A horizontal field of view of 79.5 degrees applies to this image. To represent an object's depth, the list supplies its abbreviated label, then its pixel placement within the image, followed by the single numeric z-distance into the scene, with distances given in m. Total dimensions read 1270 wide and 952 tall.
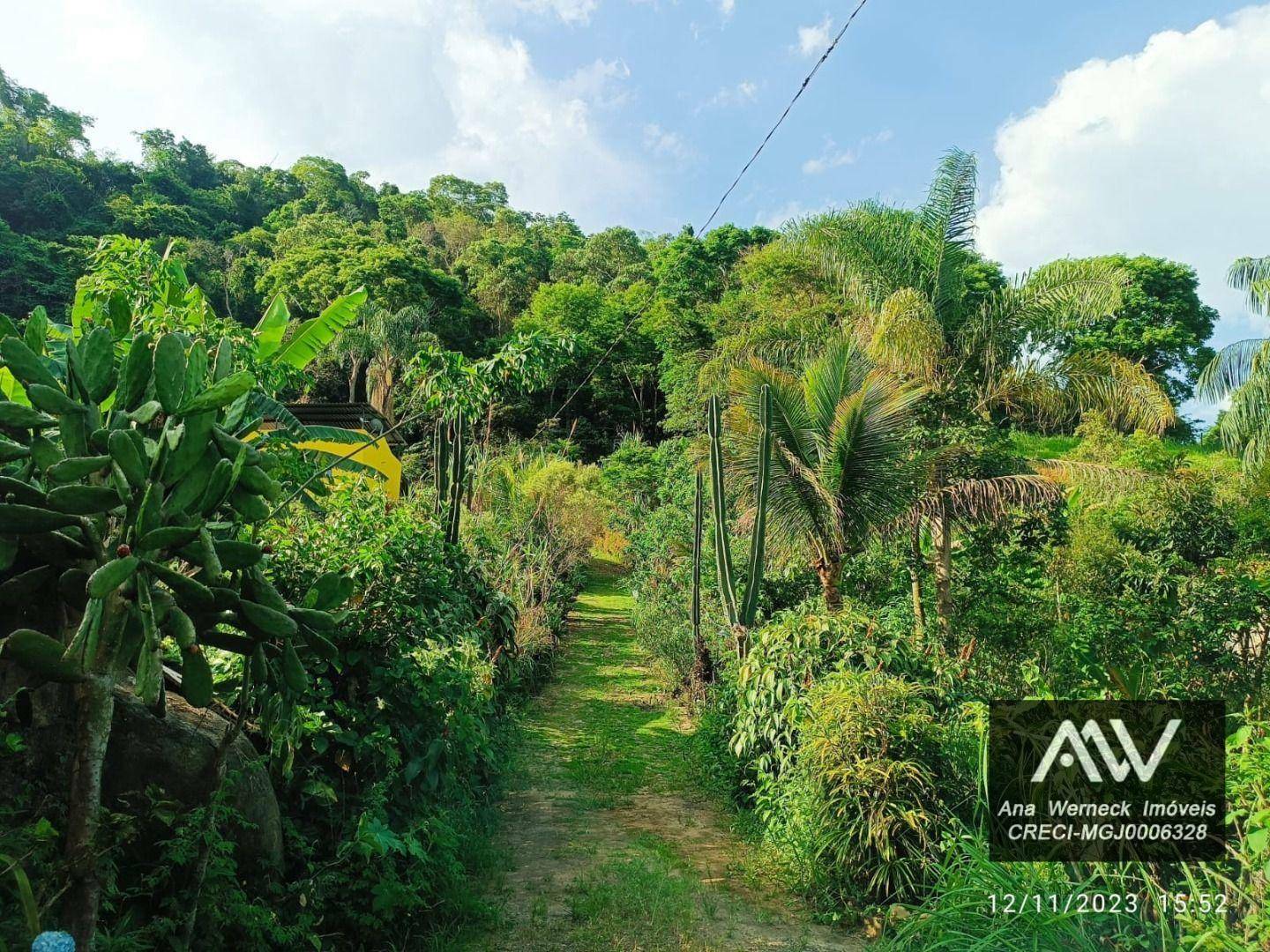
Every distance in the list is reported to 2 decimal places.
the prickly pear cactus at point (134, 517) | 2.59
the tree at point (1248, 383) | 13.35
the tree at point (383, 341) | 29.03
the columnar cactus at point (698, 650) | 9.89
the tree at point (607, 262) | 40.97
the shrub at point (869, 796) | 4.83
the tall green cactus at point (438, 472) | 8.11
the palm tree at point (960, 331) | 10.03
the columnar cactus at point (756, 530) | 8.01
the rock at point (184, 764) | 3.38
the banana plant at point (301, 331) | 5.43
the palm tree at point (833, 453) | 8.31
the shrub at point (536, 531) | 11.02
